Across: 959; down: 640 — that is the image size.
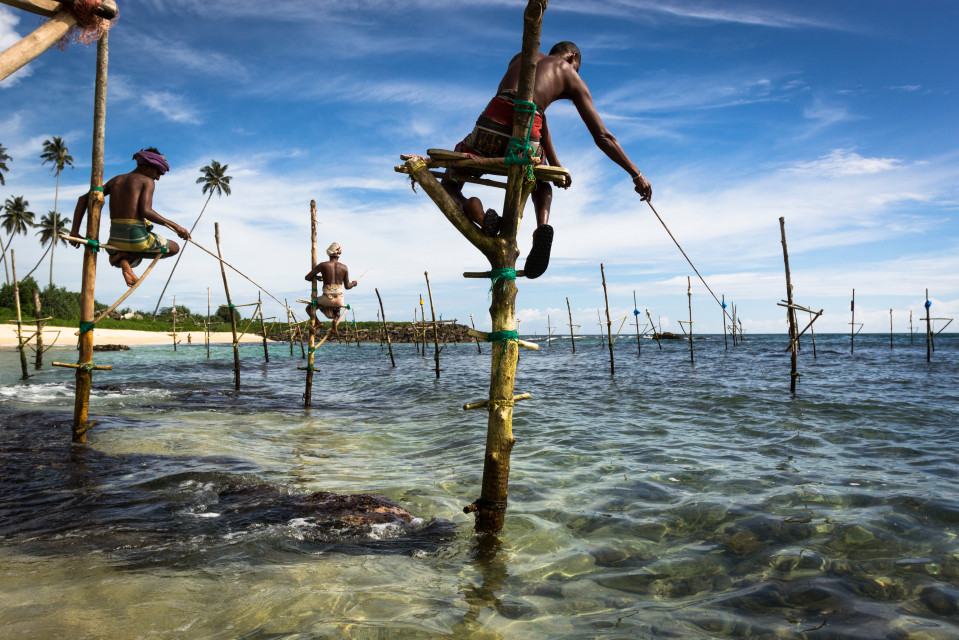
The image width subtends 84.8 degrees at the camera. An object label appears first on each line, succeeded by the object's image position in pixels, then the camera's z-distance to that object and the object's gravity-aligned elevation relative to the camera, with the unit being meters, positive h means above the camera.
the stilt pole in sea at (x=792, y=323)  14.70 +0.28
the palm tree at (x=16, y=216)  48.50 +10.51
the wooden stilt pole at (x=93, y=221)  6.79 +1.40
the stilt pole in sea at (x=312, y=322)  11.13 +0.17
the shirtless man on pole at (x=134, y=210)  6.63 +1.52
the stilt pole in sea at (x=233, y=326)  15.24 +0.12
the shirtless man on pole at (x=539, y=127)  3.90 +1.55
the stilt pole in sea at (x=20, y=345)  18.08 -0.57
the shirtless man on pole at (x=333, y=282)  10.84 +1.01
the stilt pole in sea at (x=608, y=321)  25.13 +0.51
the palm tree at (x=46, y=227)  51.31 +9.94
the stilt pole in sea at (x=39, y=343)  19.78 -0.59
